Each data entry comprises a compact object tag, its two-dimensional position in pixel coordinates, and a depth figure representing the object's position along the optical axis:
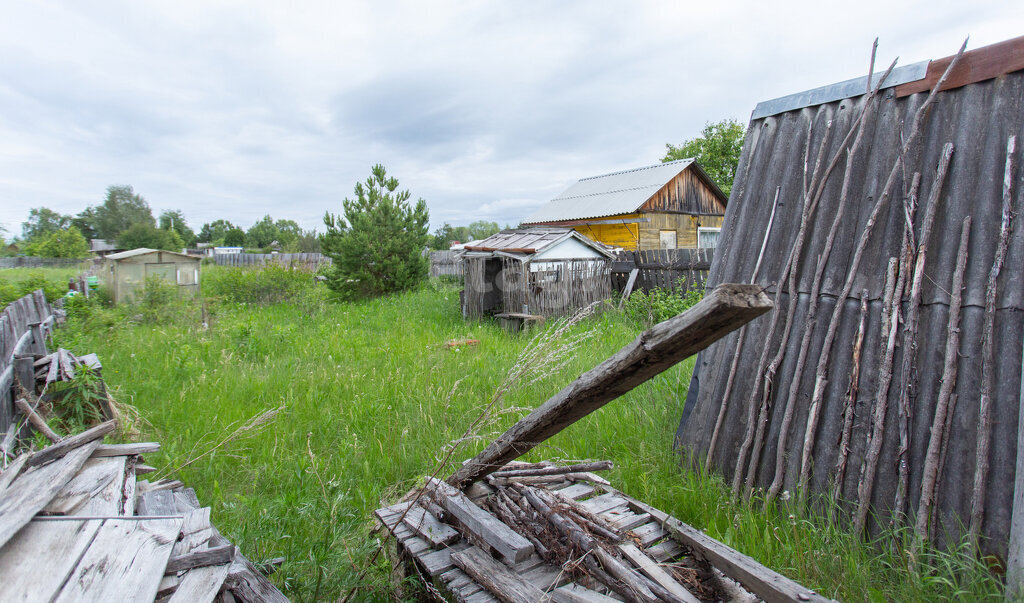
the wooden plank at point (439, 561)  2.14
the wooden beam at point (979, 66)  2.78
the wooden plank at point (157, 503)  2.31
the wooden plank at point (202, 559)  1.71
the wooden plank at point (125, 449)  2.70
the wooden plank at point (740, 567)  1.69
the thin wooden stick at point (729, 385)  3.54
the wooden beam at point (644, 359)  1.15
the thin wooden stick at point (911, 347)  2.64
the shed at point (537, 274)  9.95
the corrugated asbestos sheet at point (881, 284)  2.51
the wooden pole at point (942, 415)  2.53
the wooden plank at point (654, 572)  1.81
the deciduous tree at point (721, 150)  32.28
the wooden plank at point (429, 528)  2.31
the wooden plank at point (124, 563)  1.53
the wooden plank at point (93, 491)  2.05
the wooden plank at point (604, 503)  2.54
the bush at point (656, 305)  8.86
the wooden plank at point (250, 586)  1.81
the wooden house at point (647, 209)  21.30
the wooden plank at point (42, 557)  1.50
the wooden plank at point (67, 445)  2.47
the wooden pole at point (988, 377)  2.41
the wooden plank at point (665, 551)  2.17
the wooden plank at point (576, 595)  1.73
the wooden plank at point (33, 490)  1.74
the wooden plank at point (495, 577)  1.86
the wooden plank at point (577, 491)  2.71
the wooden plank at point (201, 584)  1.58
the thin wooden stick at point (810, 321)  3.12
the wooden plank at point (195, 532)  1.84
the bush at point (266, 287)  14.55
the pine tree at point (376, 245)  15.92
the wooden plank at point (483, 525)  2.00
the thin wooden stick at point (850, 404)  2.86
